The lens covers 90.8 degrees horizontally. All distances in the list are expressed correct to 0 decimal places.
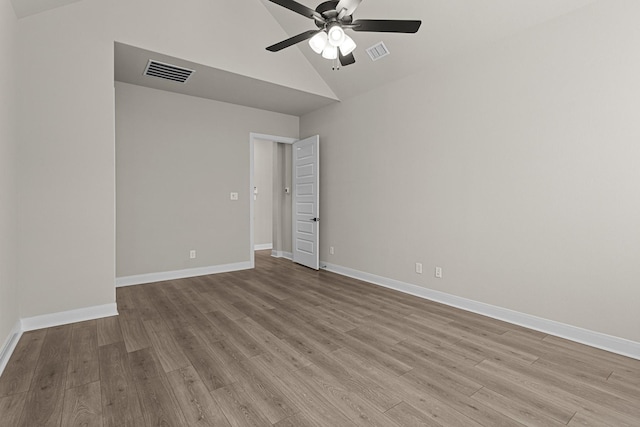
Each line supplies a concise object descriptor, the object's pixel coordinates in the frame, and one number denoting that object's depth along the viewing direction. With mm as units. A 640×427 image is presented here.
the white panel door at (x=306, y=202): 5379
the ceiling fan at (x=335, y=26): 2379
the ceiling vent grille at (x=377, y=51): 3831
